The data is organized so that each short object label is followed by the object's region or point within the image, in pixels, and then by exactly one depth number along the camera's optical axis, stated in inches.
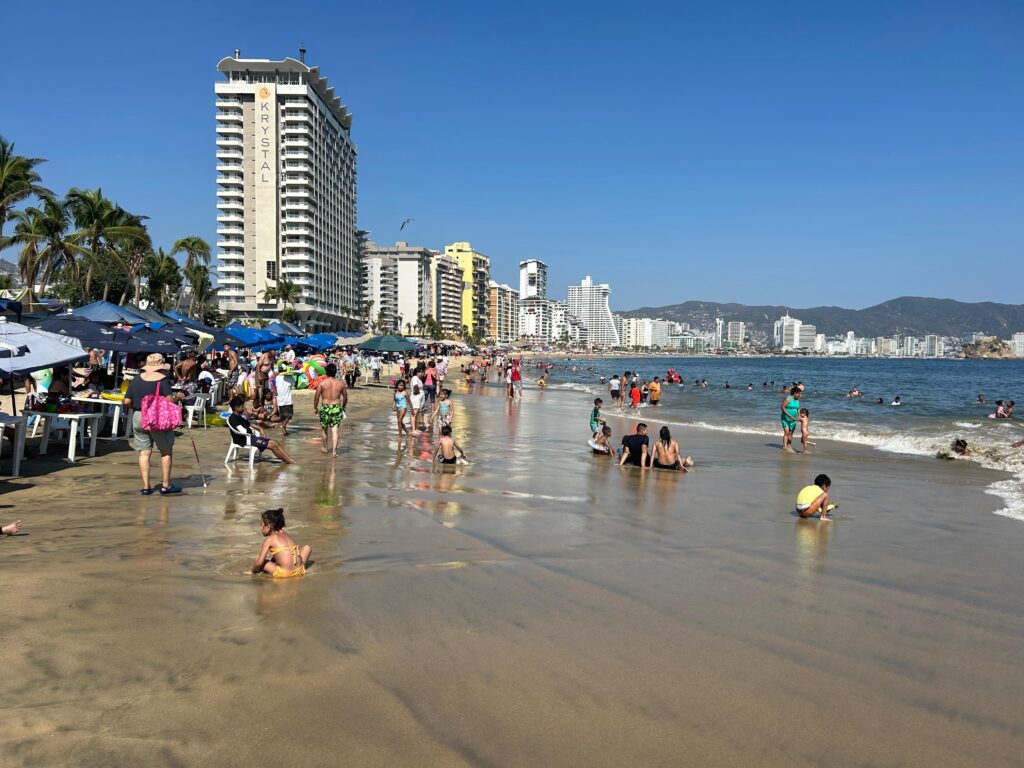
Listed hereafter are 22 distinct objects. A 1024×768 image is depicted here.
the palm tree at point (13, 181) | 1009.5
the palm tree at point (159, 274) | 1914.4
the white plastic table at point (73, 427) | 374.0
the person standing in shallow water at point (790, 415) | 605.0
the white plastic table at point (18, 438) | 319.9
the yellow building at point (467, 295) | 7775.6
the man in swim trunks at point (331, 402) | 453.7
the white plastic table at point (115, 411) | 431.0
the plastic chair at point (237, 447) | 385.1
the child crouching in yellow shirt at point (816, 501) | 322.0
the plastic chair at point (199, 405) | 535.8
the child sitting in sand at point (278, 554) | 210.1
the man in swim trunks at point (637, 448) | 470.3
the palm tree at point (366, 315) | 5039.4
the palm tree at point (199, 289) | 2376.7
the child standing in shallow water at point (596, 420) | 557.0
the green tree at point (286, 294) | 3240.4
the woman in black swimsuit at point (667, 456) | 467.2
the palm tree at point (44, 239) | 1093.8
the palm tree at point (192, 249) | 2293.3
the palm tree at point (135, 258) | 1550.2
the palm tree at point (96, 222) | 1274.6
